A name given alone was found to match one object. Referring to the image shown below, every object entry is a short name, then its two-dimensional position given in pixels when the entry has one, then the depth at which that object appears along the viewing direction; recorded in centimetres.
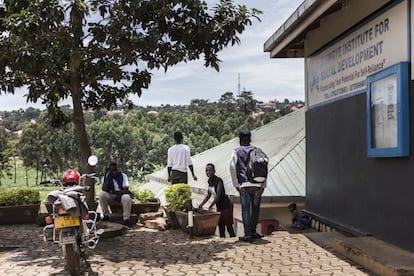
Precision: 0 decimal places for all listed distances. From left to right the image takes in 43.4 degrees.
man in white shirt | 962
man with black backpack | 742
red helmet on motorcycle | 581
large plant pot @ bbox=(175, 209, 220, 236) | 800
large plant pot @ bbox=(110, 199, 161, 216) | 1052
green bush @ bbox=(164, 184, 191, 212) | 870
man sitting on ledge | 951
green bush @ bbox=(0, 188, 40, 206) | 1023
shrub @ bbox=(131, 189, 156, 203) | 1080
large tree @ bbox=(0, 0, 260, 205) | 648
